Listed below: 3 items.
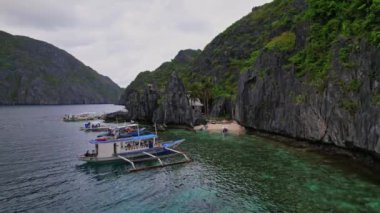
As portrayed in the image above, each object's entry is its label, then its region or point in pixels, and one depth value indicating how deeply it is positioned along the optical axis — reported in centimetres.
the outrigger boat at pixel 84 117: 13580
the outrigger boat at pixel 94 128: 9556
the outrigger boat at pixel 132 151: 4791
